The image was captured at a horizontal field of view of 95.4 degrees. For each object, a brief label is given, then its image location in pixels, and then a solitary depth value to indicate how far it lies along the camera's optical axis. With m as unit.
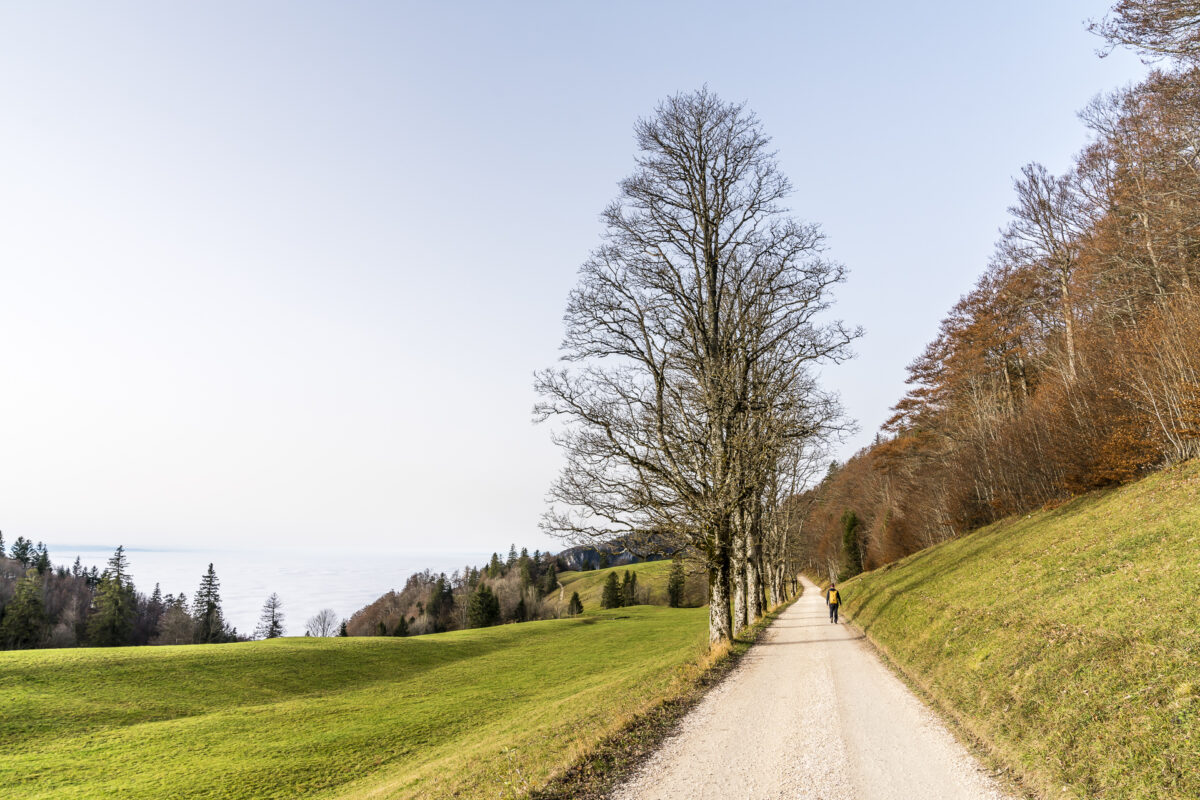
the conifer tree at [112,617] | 60.44
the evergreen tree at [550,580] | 121.12
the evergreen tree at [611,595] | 86.88
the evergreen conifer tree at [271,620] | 93.00
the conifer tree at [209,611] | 75.25
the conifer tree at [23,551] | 116.75
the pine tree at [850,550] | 52.06
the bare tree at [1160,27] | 11.62
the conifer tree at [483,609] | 74.31
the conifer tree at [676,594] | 83.38
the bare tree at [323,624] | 115.62
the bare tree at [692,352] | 14.27
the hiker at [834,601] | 22.70
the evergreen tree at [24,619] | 57.62
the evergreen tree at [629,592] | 90.25
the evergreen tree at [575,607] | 92.69
